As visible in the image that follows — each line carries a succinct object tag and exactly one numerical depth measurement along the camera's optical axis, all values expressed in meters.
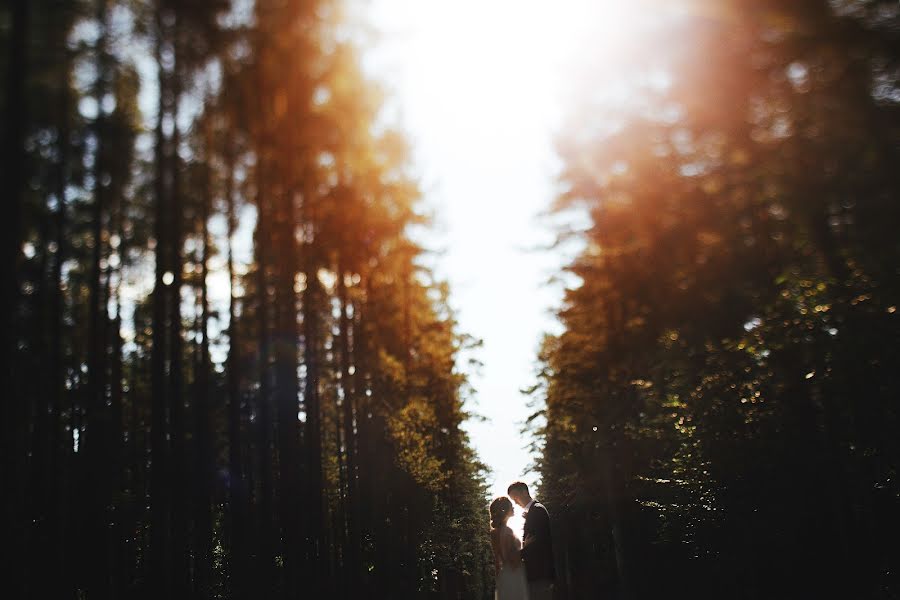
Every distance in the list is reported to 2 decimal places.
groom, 7.53
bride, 8.16
